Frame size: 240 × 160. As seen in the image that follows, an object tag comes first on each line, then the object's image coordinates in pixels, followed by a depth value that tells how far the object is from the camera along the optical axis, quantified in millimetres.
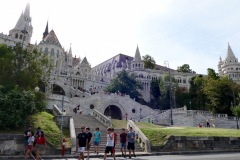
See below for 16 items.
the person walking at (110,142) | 11234
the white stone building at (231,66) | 91312
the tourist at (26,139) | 12688
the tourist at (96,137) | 13137
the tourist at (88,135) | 11501
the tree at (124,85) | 63844
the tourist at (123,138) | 13821
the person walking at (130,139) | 13680
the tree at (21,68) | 20812
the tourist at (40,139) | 12110
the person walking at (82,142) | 10795
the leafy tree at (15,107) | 15666
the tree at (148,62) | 91525
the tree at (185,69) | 98500
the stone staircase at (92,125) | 16641
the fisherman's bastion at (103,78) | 44562
